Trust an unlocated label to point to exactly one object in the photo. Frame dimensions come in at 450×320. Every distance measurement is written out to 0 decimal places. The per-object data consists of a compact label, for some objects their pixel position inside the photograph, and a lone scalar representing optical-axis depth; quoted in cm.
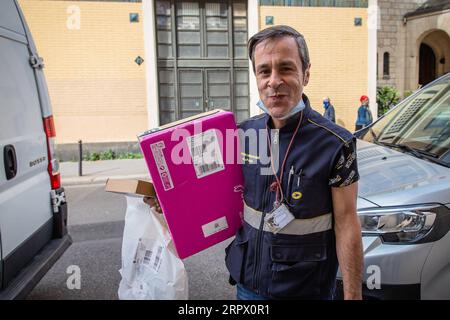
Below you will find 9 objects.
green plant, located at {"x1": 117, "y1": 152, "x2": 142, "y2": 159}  1228
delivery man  159
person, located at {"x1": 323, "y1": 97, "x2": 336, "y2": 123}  1216
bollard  962
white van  262
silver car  235
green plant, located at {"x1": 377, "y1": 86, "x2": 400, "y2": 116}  1647
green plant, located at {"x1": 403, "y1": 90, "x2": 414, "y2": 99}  1813
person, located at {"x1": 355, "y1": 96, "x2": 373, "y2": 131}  1201
